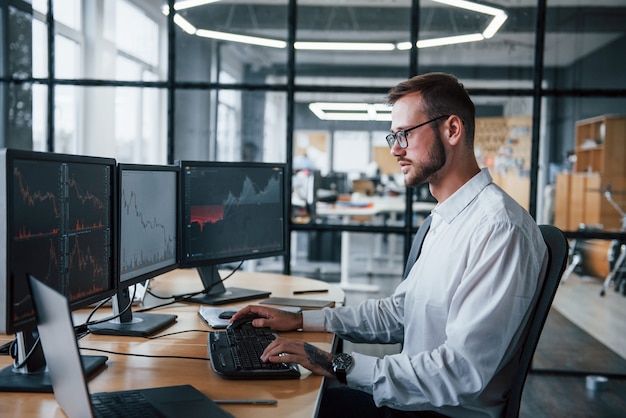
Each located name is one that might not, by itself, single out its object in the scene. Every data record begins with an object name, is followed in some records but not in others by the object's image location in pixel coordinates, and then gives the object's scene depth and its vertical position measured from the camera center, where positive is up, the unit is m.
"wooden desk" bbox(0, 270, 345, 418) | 1.28 -0.43
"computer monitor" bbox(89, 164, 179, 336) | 1.81 -0.16
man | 1.44 -0.26
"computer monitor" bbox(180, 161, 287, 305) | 2.29 -0.12
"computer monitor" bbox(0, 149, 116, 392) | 1.20 -0.12
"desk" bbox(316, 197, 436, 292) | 3.62 -0.14
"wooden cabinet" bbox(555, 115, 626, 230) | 3.54 +0.06
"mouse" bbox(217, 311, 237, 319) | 2.06 -0.41
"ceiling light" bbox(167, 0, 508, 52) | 3.54 +0.83
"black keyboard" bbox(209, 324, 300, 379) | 1.47 -0.41
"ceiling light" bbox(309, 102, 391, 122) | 3.56 +0.42
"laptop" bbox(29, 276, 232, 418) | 0.97 -0.34
